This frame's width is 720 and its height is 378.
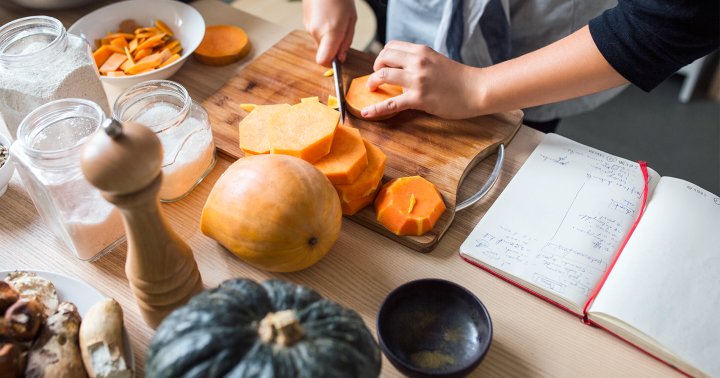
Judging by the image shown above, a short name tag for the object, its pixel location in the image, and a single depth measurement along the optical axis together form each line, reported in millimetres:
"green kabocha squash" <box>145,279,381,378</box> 558
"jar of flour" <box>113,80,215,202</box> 913
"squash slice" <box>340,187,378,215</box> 925
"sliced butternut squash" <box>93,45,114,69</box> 1198
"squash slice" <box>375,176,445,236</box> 894
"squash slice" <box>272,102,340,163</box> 908
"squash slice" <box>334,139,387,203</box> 910
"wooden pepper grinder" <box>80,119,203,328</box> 560
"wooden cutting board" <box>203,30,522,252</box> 984
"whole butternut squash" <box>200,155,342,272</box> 780
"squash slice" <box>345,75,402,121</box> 1102
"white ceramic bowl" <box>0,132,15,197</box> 938
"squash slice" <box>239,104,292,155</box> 955
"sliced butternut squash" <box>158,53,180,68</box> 1199
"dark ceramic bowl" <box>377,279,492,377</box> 721
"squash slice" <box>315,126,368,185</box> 895
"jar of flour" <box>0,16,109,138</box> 933
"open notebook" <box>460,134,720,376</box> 774
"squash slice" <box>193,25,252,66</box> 1278
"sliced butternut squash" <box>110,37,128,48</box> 1228
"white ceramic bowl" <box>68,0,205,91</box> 1258
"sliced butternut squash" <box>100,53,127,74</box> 1174
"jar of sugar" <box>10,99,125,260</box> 776
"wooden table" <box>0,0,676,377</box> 771
